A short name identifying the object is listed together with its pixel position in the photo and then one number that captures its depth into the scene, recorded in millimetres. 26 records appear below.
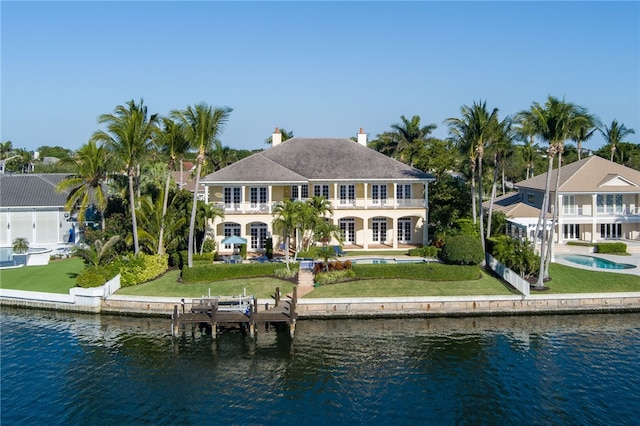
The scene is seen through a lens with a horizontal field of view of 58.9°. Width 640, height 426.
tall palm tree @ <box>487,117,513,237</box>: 42312
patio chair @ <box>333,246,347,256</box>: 43906
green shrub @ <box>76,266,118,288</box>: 35188
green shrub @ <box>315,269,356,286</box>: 36750
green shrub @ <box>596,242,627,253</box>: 47103
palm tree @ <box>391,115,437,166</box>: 58719
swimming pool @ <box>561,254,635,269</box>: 41356
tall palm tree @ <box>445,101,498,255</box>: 40719
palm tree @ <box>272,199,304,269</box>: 38750
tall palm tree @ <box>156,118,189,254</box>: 39156
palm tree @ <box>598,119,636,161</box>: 70750
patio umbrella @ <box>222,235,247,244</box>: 42094
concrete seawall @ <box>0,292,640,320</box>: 33500
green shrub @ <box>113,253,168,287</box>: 37094
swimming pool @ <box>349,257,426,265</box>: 40553
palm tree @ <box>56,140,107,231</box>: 44531
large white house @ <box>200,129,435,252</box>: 46156
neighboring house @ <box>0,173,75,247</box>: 51156
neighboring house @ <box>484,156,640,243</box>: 50438
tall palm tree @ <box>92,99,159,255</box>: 37812
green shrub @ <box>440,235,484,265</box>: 38594
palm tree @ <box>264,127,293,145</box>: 66625
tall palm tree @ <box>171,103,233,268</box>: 37531
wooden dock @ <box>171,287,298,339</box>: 30547
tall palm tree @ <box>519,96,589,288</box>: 34688
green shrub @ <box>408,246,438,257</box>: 43625
